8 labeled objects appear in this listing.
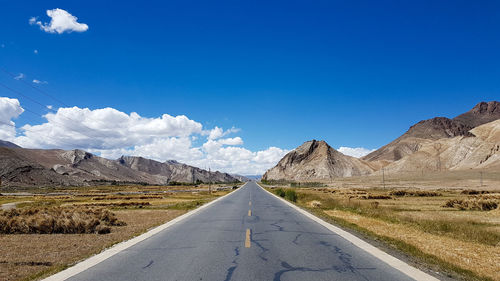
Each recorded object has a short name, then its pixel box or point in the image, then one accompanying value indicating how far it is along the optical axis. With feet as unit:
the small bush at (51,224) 43.29
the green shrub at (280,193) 152.33
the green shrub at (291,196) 124.02
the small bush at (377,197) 146.49
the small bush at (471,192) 167.51
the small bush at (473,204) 90.68
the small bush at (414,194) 159.63
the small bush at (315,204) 90.58
